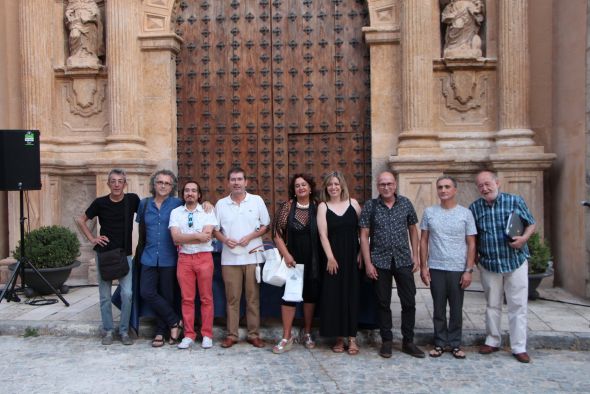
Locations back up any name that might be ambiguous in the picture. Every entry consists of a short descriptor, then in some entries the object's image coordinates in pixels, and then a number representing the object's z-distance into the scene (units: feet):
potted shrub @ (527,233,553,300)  23.76
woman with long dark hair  18.48
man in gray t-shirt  18.04
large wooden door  29.17
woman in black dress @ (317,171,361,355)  18.28
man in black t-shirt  19.76
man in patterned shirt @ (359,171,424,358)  18.03
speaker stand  24.18
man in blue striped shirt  17.94
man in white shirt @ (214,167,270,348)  19.10
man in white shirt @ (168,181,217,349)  18.97
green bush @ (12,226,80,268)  24.94
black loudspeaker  24.56
